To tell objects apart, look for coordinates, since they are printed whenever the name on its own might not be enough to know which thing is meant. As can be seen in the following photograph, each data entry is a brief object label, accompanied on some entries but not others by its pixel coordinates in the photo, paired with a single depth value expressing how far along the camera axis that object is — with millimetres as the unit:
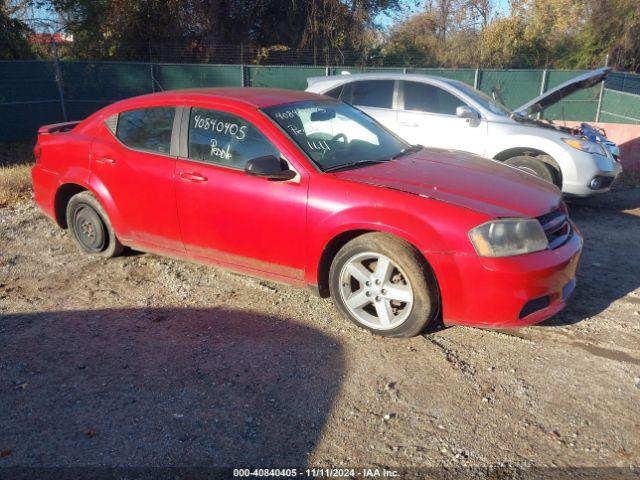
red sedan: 3527
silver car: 7051
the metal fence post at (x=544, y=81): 15133
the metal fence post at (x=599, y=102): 14000
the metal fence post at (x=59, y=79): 13539
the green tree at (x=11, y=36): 14508
